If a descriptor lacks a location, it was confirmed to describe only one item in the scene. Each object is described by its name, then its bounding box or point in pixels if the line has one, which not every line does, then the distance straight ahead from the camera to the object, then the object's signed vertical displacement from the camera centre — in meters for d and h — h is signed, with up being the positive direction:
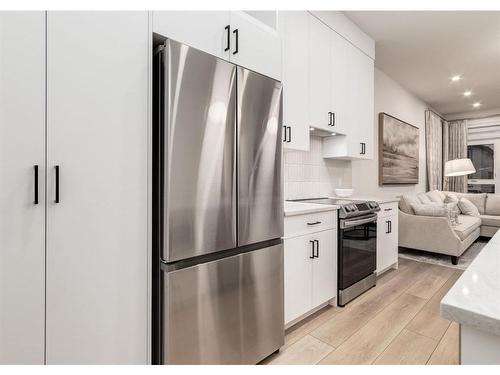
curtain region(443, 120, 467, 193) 6.45 +1.06
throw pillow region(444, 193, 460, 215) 4.79 -0.14
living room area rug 3.58 -0.91
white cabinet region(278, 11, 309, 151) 2.30 +0.98
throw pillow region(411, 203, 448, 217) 3.60 -0.24
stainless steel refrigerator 1.28 -0.09
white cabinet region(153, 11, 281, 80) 1.37 +0.86
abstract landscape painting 4.24 +0.67
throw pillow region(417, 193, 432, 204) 4.41 -0.12
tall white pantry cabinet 0.97 +0.02
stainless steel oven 2.39 -0.59
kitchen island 0.47 -0.21
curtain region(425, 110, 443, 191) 5.80 +0.91
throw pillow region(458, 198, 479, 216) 4.84 -0.28
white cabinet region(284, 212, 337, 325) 1.98 -0.61
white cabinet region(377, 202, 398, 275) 3.00 -0.52
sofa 3.53 -0.54
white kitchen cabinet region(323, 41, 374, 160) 2.99 +0.92
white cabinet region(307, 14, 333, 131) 2.58 +1.11
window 6.21 +0.72
